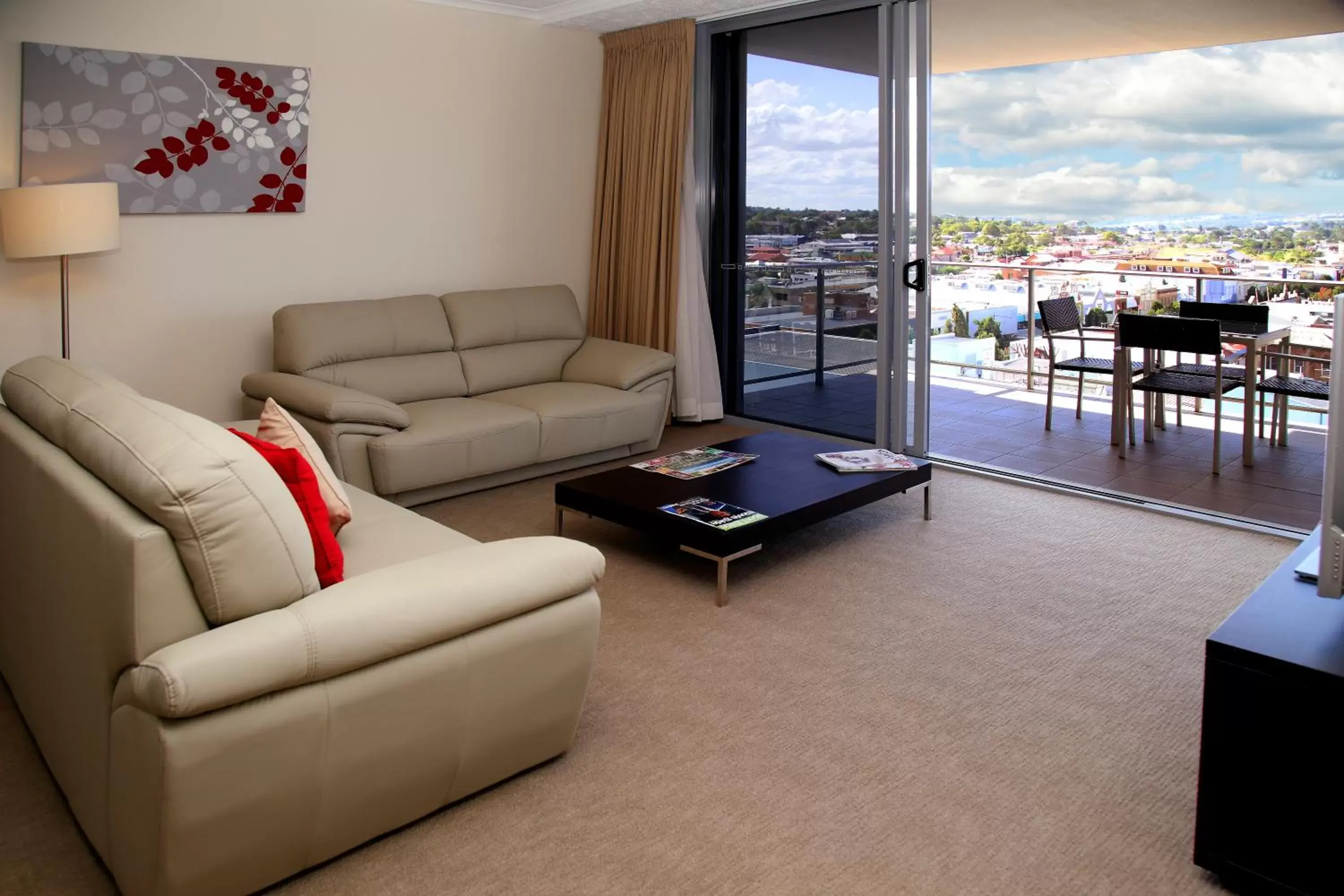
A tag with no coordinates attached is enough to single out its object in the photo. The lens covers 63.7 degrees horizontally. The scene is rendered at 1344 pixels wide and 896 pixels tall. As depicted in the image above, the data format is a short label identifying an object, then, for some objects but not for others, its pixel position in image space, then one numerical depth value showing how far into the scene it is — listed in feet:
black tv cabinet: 6.58
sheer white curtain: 20.65
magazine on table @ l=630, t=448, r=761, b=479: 14.37
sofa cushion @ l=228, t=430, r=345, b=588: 8.20
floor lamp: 13.64
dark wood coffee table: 12.21
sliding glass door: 17.83
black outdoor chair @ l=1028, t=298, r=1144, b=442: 20.70
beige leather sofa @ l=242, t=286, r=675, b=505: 15.11
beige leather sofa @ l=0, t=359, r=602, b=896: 6.41
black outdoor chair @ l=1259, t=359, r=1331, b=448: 17.44
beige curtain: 20.12
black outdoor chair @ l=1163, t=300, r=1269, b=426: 18.67
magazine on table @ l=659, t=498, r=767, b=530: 12.26
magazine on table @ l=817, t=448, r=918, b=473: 14.37
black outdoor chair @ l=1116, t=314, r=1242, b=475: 17.63
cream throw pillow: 9.87
